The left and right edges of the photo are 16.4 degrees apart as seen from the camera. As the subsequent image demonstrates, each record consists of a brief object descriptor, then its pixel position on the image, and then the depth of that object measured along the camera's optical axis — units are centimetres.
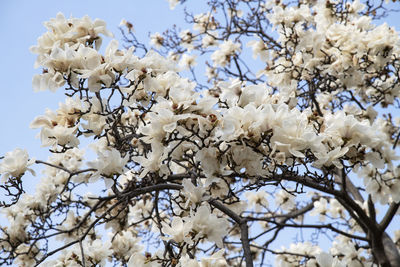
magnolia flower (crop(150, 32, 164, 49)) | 895
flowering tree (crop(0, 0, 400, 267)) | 415
